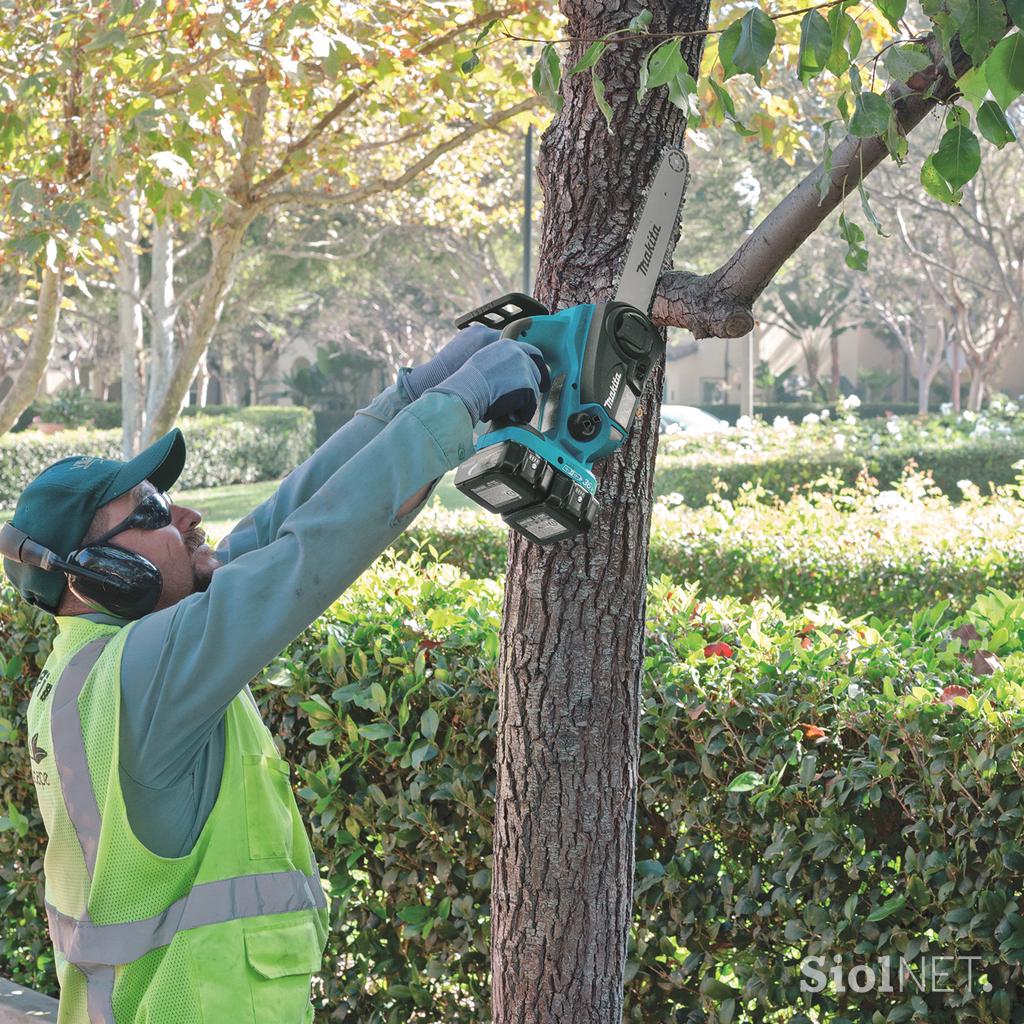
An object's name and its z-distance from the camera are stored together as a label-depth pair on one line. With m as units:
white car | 27.31
